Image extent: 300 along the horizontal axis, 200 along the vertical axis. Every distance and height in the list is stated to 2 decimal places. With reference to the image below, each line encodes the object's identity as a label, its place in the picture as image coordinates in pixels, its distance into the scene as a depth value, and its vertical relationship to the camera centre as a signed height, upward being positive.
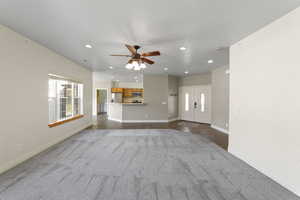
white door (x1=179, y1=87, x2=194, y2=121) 7.64 -0.19
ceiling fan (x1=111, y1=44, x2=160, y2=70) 2.86 +0.93
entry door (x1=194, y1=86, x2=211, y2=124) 6.95 -0.23
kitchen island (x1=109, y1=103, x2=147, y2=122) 7.33 -0.58
